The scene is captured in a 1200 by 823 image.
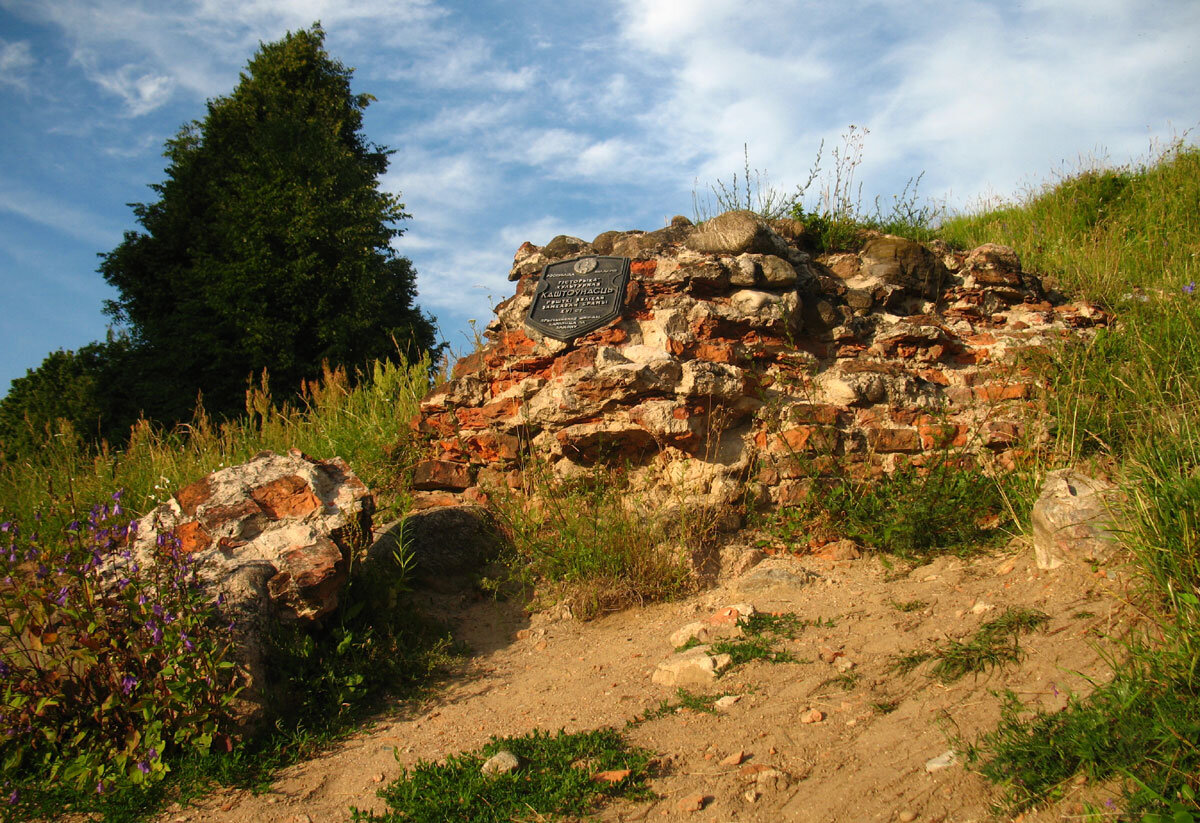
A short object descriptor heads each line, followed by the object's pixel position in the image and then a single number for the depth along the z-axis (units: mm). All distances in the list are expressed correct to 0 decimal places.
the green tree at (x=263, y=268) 12430
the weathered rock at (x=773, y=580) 4238
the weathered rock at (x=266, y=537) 3334
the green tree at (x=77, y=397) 11422
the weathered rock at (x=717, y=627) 3715
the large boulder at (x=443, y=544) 4480
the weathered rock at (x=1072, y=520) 3432
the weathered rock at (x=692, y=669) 3340
